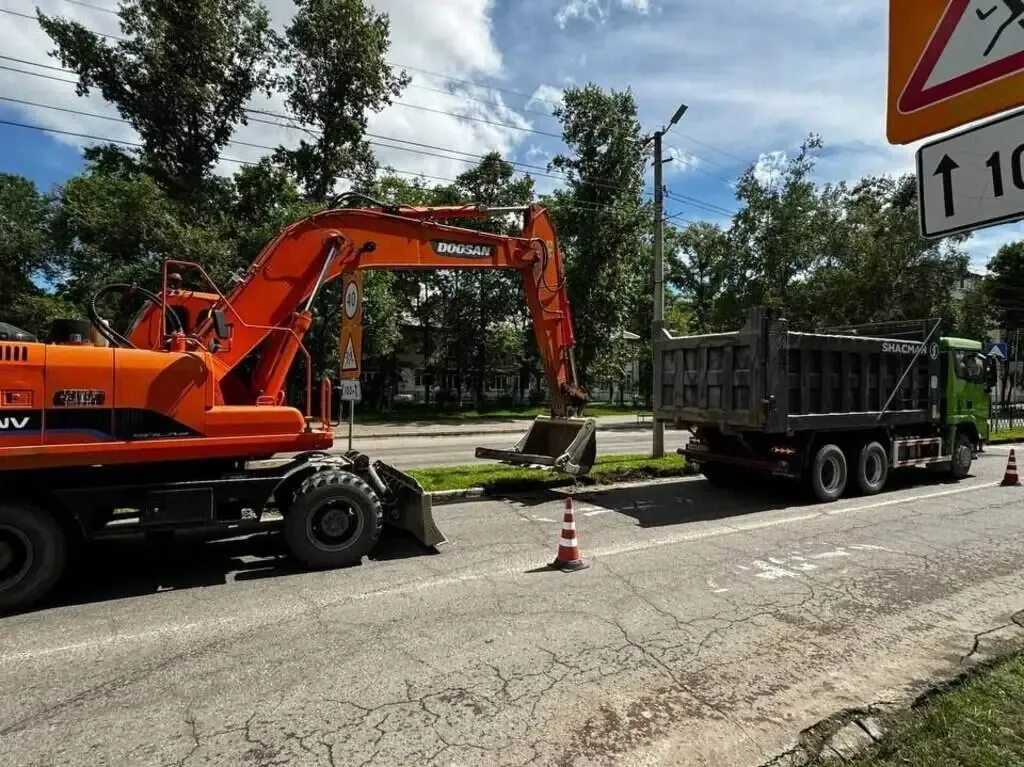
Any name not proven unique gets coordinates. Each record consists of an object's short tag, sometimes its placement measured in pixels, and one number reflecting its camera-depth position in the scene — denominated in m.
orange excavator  5.12
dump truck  9.47
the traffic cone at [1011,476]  11.62
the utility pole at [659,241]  13.41
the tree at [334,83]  26.02
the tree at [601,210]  31.16
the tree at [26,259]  22.17
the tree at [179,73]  23.69
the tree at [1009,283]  40.22
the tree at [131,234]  21.11
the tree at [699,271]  41.88
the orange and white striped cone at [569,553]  6.12
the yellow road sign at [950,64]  2.29
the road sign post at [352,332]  7.62
